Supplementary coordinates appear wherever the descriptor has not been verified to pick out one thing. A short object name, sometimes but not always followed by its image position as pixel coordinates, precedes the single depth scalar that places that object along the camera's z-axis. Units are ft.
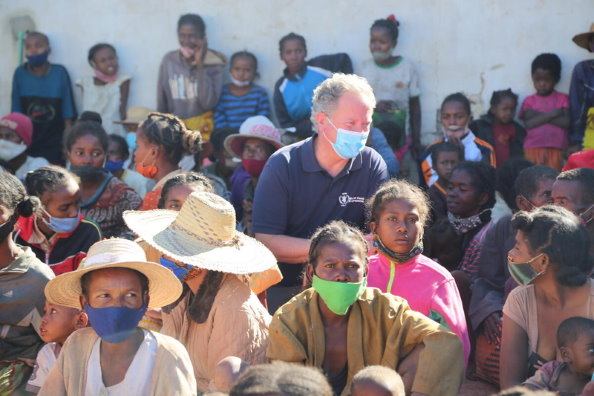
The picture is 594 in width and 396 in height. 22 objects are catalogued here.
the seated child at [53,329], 15.01
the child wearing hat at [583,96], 25.93
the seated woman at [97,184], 21.38
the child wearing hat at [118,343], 12.18
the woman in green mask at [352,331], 13.19
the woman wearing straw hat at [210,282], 13.88
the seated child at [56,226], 18.75
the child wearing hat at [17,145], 27.20
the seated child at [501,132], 27.12
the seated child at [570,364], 13.16
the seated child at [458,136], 25.05
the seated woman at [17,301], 16.11
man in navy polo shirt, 17.60
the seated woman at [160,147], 21.44
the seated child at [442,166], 22.26
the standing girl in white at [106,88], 31.55
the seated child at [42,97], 31.65
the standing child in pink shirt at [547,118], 26.55
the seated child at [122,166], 25.14
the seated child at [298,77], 28.58
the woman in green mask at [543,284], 14.43
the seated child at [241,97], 29.53
